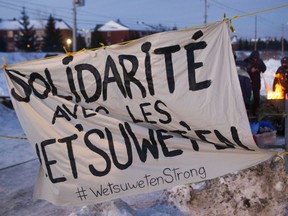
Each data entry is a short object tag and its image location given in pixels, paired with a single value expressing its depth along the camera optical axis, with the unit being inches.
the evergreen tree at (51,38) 1792.6
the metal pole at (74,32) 772.0
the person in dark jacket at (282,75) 307.5
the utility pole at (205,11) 1515.0
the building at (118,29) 2662.4
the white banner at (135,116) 135.2
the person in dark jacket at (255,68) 285.0
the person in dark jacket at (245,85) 221.7
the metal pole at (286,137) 147.3
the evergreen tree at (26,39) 1795.3
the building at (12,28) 2580.2
